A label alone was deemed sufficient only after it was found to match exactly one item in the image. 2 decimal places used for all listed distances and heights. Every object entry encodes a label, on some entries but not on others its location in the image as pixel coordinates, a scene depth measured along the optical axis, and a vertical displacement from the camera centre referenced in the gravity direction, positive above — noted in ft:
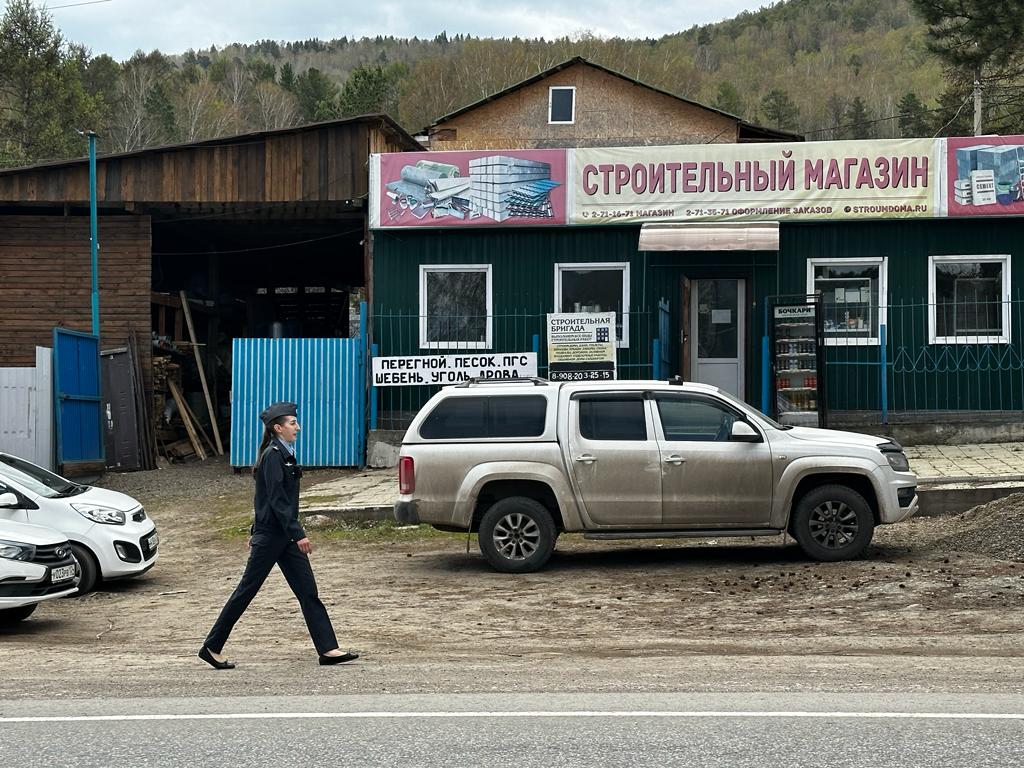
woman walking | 27.91 -4.09
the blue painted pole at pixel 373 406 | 66.59 -2.36
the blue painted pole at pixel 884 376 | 62.64 -0.69
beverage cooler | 61.57 -0.07
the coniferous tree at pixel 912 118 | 180.86 +41.82
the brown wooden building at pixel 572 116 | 134.21 +27.02
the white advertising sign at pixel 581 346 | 64.34 +0.85
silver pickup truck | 39.60 -3.53
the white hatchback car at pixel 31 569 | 33.86 -5.75
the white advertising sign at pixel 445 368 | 65.05 -0.32
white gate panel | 64.03 -2.73
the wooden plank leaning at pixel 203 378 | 81.00 -1.09
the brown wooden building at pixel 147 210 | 72.59 +9.31
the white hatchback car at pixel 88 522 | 40.19 -5.28
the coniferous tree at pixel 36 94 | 189.06 +41.57
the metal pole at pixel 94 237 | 71.77 +7.32
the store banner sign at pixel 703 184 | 62.85 +9.32
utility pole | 124.57 +26.85
